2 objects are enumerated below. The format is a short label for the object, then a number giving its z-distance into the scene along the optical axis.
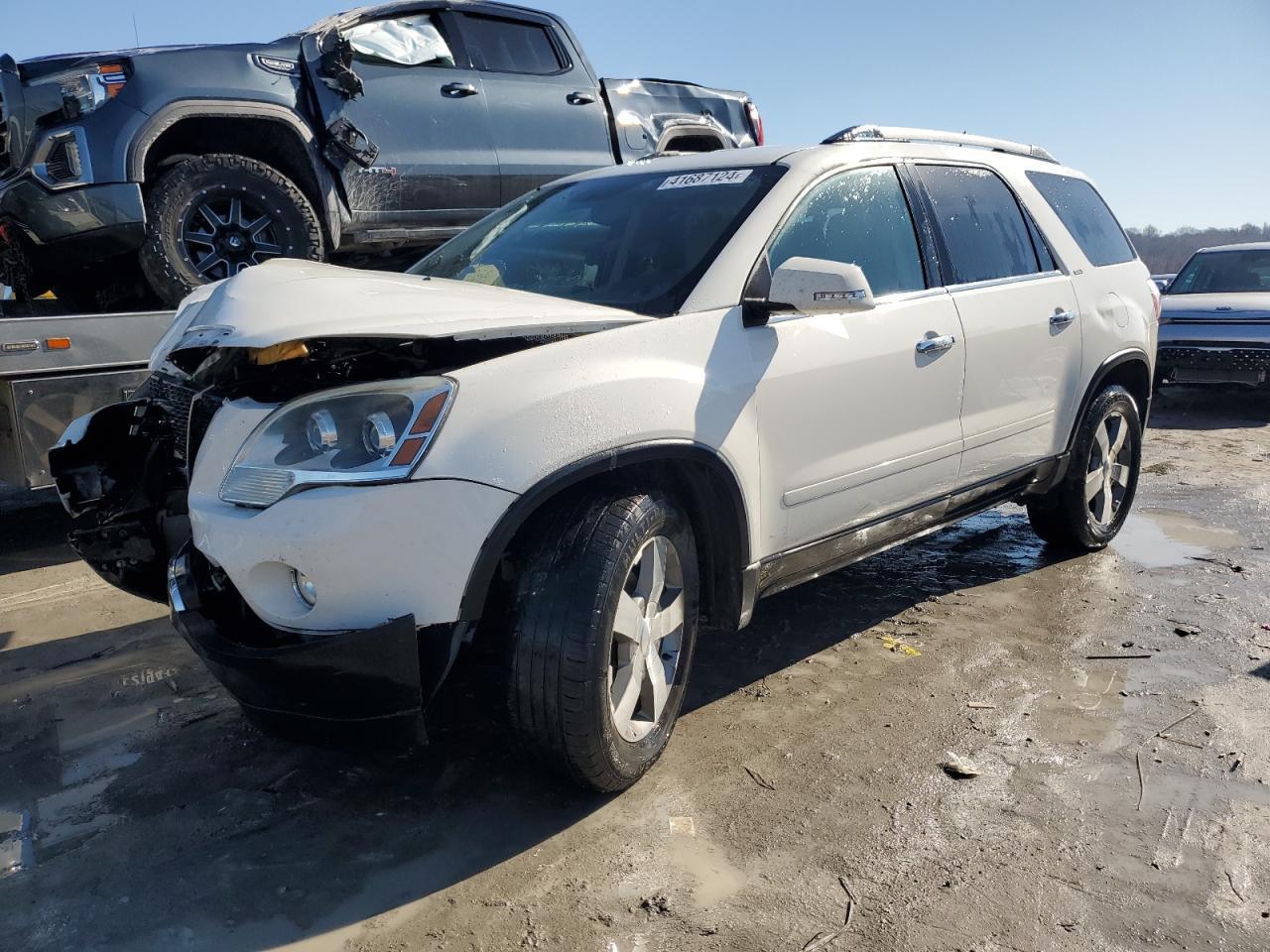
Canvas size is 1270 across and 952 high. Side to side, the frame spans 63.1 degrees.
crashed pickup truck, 4.68
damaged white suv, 2.32
